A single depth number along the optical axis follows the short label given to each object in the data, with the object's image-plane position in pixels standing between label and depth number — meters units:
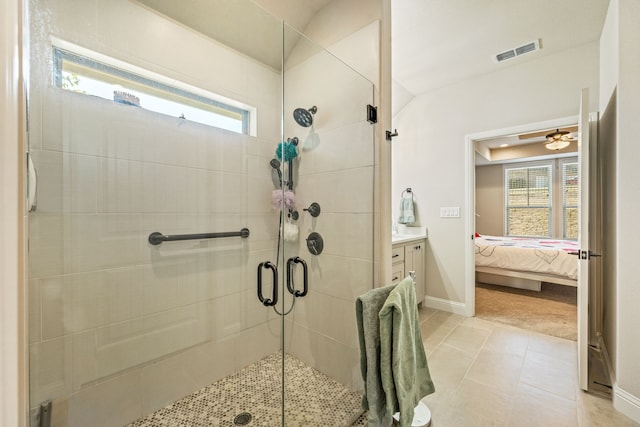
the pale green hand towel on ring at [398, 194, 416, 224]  3.34
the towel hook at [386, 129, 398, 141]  1.67
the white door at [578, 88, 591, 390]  1.70
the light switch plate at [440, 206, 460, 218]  3.03
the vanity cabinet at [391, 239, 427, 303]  2.65
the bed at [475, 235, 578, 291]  3.38
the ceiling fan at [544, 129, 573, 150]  3.74
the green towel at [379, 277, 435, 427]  1.23
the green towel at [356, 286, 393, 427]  1.24
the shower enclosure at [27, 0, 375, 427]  1.23
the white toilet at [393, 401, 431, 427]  1.46
